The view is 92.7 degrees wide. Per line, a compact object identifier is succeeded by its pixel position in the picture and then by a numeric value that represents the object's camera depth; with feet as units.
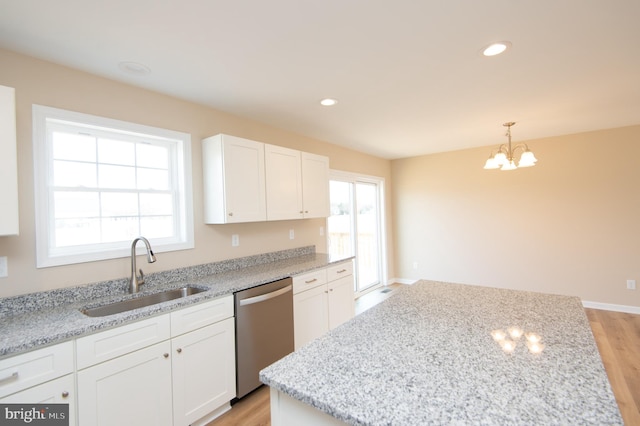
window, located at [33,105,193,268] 6.43
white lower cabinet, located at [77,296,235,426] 5.15
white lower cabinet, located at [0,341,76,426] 4.31
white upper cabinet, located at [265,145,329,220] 9.90
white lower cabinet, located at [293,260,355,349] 9.13
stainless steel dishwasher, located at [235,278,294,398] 7.39
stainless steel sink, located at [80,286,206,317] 6.39
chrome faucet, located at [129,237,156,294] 7.03
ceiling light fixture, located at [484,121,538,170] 9.55
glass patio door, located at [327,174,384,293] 15.30
